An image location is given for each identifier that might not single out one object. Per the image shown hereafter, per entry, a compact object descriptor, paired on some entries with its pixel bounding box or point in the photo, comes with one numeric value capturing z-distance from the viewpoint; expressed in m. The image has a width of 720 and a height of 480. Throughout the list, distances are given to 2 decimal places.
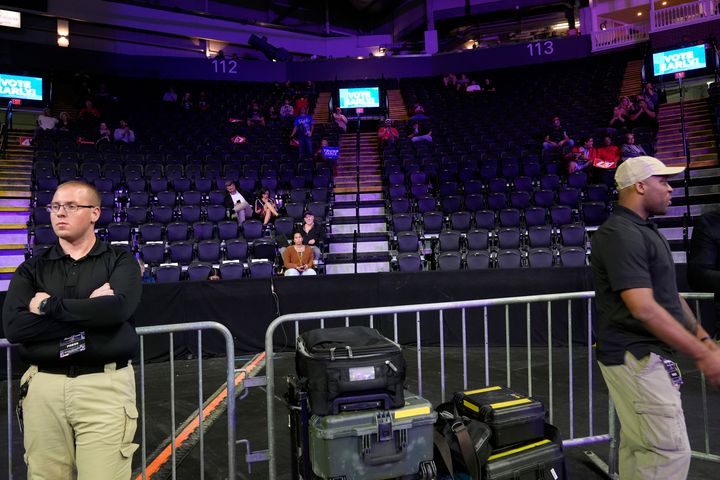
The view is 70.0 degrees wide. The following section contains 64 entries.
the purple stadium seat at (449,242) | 10.15
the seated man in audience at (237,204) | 11.51
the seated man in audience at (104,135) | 15.45
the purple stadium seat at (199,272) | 8.86
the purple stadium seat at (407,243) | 10.47
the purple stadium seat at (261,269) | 9.24
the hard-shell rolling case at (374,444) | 2.51
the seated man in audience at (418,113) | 18.61
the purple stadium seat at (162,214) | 11.12
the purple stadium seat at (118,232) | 10.34
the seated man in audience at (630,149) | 11.32
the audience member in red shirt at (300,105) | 17.43
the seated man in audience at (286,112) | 19.16
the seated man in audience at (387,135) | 16.73
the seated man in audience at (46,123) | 15.74
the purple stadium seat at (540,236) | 10.00
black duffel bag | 2.80
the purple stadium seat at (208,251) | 9.80
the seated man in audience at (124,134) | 15.67
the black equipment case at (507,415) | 2.94
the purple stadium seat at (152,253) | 9.66
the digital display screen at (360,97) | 18.73
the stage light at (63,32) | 21.25
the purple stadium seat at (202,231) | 10.59
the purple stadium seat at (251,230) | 10.87
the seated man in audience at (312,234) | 10.02
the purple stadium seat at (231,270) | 9.00
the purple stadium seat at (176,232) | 10.45
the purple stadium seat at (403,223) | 11.34
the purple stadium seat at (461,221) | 11.16
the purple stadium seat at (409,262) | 9.57
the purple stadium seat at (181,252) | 9.80
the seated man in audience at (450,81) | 22.19
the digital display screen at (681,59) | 15.71
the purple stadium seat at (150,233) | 10.41
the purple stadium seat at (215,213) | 11.38
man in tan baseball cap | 2.41
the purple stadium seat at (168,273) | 8.68
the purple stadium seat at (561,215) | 10.86
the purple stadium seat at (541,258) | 9.09
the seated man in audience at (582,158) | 12.81
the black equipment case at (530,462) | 2.84
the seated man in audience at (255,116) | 18.59
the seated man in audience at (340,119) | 17.88
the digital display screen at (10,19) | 19.58
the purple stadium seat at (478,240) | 10.17
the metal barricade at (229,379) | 3.09
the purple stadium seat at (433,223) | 11.30
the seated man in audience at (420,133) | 16.53
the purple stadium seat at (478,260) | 9.28
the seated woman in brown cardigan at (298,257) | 9.23
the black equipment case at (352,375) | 2.55
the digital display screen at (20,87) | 17.17
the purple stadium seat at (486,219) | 11.07
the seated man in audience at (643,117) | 14.85
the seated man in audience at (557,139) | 14.26
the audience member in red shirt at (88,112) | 17.77
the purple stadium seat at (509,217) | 11.06
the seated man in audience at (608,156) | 12.16
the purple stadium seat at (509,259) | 9.07
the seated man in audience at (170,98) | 20.06
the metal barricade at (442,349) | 3.14
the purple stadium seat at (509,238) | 10.09
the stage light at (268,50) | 24.00
